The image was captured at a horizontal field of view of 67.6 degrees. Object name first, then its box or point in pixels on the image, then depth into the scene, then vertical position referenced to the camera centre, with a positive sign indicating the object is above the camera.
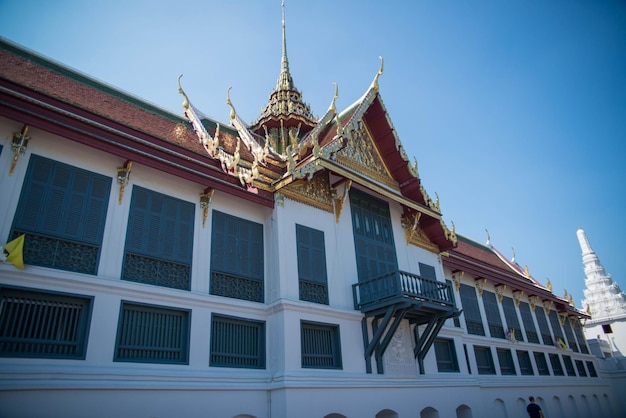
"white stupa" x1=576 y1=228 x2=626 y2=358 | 35.59 +8.03
